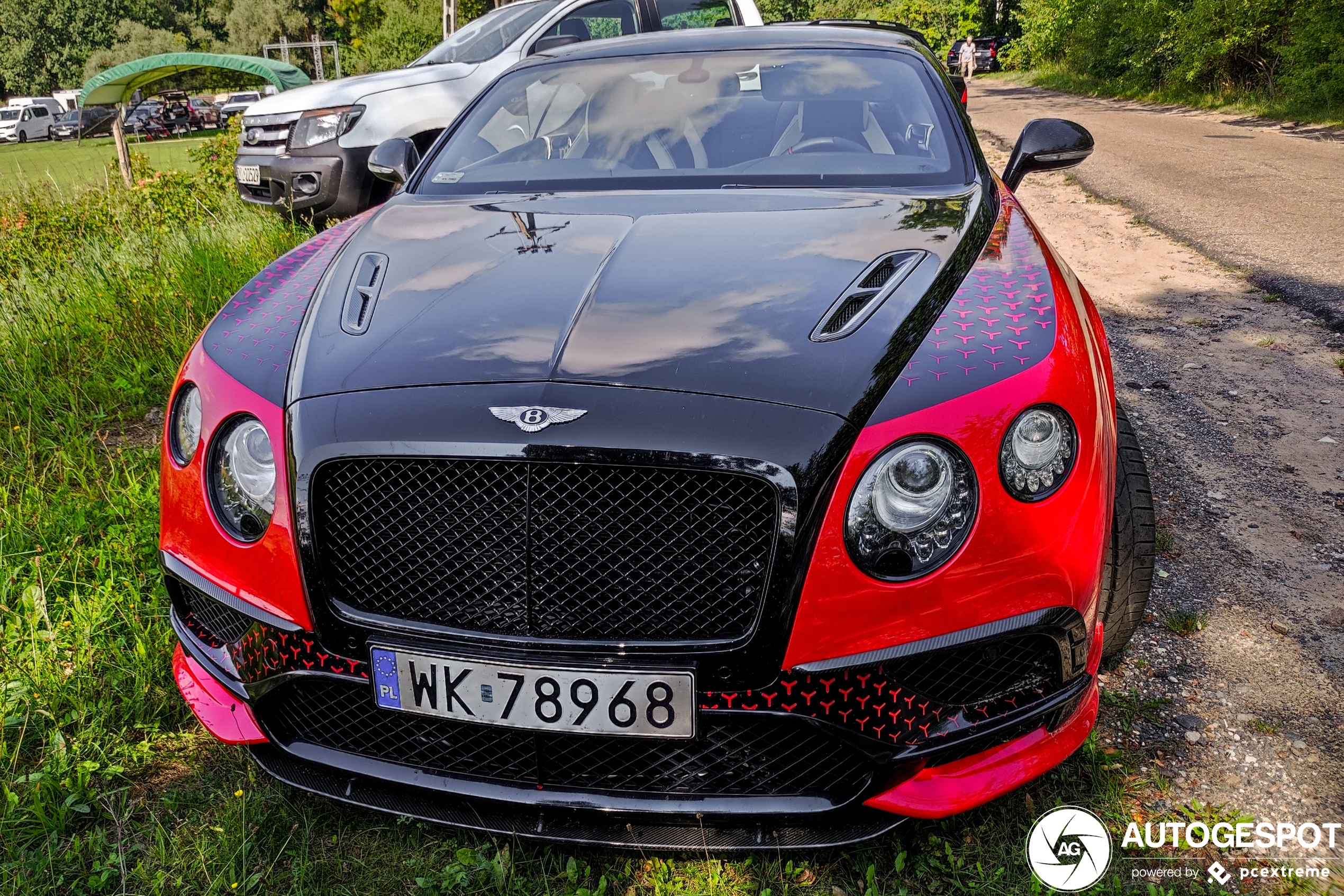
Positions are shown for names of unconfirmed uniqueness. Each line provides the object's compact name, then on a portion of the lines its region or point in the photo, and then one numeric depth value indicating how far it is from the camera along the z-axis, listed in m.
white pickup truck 6.06
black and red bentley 1.54
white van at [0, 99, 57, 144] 42.25
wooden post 8.66
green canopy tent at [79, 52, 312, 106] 9.64
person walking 32.44
